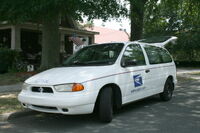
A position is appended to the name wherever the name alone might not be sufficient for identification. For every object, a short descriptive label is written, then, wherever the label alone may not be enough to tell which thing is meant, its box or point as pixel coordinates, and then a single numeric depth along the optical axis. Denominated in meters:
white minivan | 5.36
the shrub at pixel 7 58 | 15.13
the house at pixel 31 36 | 17.19
